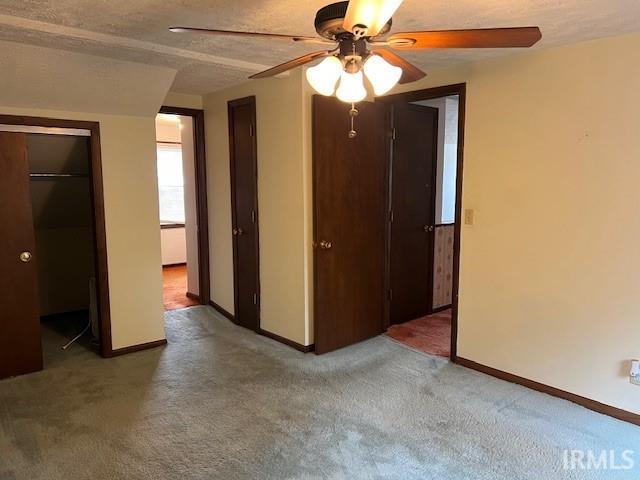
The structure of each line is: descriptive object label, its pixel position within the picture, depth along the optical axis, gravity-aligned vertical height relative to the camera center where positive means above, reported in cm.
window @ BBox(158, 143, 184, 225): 707 +14
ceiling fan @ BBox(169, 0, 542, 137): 154 +53
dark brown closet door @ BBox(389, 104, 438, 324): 419 -16
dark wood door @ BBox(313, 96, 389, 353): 351 -22
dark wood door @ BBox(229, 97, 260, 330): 402 -14
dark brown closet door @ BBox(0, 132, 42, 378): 311 -51
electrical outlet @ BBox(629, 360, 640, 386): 259 -102
